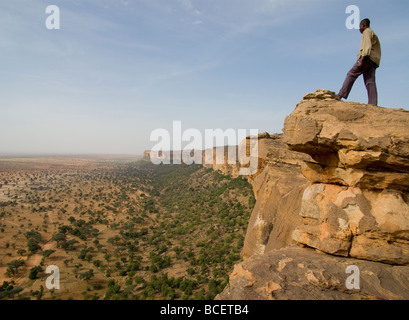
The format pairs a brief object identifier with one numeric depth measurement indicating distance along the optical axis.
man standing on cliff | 7.33
